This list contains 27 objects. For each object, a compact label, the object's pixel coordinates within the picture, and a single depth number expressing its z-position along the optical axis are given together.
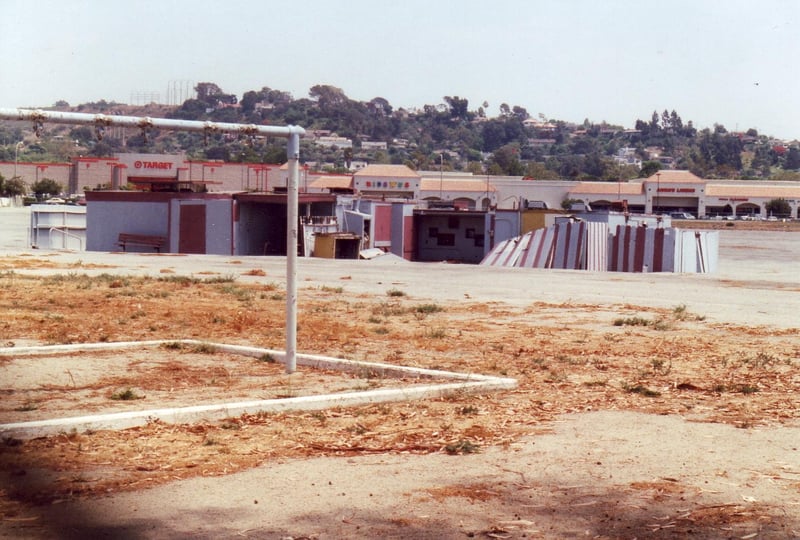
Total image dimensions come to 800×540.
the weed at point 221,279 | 25.62
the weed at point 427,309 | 19.08
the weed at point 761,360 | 12.48
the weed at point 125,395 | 9.54
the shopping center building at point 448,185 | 77.11
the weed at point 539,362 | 12.18
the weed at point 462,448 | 7.66
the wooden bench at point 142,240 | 58.12
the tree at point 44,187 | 99.62
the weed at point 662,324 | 16.85
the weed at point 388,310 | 18.54
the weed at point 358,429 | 8.34
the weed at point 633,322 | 17.42
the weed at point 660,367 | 11.77
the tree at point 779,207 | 117.00
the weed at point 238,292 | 21.06
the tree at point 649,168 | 171.75
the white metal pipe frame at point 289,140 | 10.93
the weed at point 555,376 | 11.14
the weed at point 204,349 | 13.03
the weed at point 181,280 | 24.75
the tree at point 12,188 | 96.59
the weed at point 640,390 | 10.27
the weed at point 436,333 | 15.00
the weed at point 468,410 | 9.18
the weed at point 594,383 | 10.79
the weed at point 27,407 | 8.92
